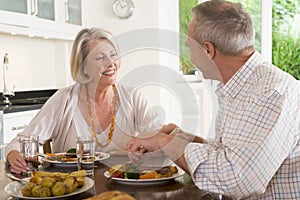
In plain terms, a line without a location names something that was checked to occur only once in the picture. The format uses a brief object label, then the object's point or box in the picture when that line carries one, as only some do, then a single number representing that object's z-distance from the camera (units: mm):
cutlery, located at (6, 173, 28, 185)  1519
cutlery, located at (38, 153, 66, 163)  1853
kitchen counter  3191
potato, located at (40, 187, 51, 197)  1372
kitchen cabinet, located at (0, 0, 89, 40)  3531
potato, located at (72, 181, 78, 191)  1414
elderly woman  2234
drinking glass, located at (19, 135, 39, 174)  1699
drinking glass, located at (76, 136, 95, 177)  1637
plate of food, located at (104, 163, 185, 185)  1546
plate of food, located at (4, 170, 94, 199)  1372
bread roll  1209
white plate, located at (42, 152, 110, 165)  1825
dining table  1419
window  4953
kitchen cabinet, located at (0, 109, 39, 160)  3146
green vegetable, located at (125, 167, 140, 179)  1563
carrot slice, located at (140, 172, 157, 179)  1559
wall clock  4922
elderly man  1354
